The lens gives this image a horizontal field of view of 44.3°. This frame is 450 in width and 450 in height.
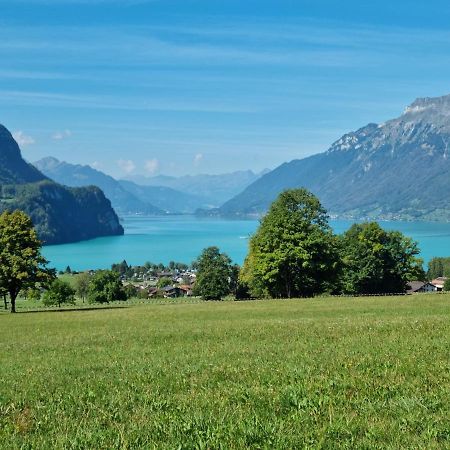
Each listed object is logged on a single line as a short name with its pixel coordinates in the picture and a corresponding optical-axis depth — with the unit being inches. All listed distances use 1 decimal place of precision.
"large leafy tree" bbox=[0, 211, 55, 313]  1956.2
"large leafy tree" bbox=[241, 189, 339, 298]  2477.9
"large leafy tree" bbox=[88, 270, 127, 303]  5196.9
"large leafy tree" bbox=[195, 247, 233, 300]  4074.8
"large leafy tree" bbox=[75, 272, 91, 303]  6692.9
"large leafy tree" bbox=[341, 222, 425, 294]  3105.3
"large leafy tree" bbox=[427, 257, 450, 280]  7332.7
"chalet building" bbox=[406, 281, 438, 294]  6427.2
